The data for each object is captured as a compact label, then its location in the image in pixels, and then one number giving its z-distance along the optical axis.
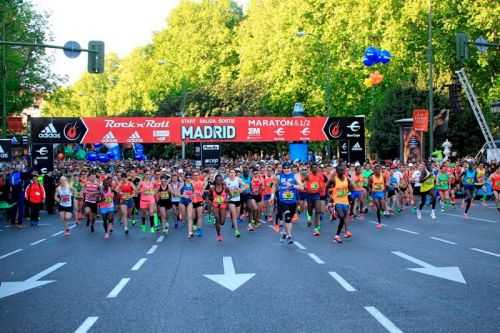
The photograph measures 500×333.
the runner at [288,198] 16.25
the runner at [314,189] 19.00
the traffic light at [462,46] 21.45
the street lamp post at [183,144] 44.45
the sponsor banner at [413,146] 33.94
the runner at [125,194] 19.89
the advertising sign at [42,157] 28.95
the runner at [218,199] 17.66
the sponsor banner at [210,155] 33.00
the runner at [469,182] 23.64
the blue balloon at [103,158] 50.19
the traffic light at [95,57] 21.36
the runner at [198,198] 18.80
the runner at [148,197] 20.14
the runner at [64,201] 19.56
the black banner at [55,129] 29.19
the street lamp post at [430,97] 32.44
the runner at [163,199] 20.15
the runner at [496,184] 23.78
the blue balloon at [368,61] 28.28
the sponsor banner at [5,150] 28.33
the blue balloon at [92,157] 51.59
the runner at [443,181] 25.62
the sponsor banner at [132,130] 30.14
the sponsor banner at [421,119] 32.31
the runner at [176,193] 19.58
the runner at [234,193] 18.27
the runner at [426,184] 22.70
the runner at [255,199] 20.92
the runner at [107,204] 19.06
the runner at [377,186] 21.19
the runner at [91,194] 19.61
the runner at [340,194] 16.31
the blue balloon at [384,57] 29.08
